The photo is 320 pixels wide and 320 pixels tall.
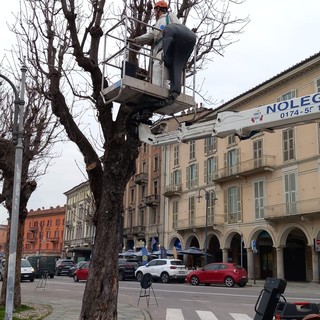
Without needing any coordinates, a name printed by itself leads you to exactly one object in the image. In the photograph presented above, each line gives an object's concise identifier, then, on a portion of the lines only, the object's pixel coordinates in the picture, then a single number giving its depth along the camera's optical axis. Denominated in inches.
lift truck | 228.5
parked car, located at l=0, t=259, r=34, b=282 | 1282.0
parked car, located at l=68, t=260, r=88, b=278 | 1664.6
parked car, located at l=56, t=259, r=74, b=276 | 1820.9
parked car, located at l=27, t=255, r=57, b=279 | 1510.8
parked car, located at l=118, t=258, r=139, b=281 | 1310.3
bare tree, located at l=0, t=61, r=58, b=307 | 552.1
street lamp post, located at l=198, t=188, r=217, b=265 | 1486.2
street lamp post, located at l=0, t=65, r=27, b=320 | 298.7
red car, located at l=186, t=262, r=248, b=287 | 1050.1
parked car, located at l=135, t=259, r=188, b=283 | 1199.6
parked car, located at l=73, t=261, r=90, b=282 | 1290.6
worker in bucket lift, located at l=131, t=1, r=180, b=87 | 315.3
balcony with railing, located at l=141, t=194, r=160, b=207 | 2010.3
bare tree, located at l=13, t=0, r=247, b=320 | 321.4
